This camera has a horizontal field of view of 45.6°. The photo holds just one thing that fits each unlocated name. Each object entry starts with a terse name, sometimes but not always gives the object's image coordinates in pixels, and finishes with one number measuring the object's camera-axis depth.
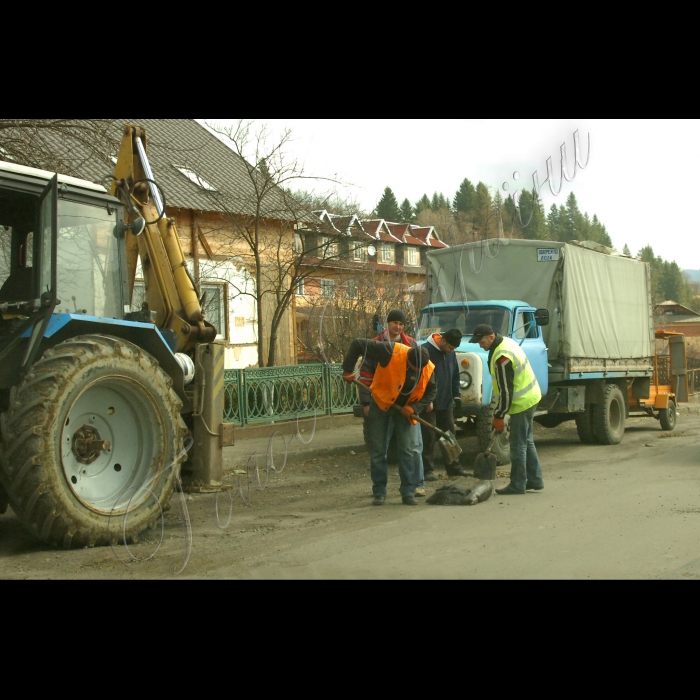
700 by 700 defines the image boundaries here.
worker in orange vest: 8.62
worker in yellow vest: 9.24
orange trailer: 16.56
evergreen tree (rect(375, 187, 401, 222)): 65.50
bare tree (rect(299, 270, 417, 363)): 18.55
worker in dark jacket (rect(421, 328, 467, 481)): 10.62
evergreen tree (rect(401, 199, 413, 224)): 66.66
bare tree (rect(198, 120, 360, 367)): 16.88
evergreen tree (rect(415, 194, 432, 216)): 70.38
